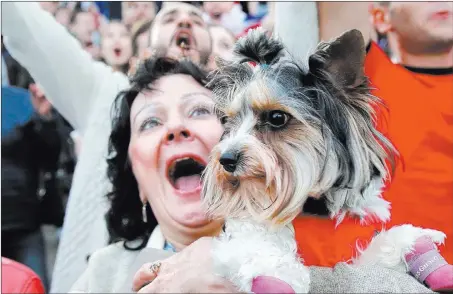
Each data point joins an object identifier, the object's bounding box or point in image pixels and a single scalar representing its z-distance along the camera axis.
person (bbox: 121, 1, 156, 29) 5.23
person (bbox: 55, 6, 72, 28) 5.53
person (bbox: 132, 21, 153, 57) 3.90
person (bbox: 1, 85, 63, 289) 3.74
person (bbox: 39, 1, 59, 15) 4.96
